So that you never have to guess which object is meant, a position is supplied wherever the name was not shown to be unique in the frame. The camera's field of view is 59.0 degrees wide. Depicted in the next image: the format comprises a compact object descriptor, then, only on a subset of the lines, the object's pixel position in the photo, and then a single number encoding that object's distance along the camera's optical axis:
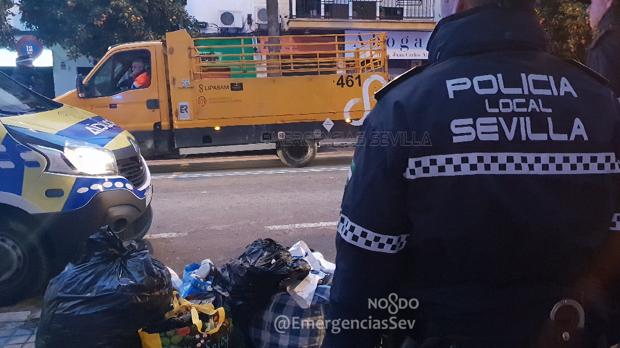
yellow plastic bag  2.54
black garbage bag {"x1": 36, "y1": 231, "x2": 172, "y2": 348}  2.56
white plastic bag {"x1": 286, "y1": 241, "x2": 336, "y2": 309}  2.68
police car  3.69
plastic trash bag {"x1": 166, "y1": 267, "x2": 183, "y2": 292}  3.14
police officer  1.18
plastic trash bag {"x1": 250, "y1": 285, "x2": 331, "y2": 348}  2.63
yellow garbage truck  9.81
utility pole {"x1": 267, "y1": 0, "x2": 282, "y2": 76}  11.76
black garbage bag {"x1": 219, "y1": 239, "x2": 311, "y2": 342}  2.75
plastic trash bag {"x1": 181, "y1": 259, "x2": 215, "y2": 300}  3.00
